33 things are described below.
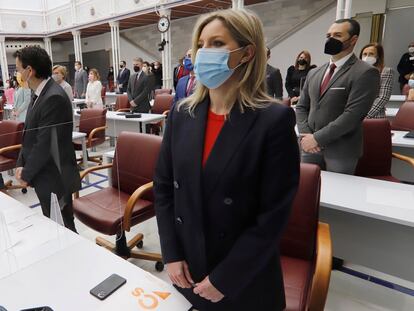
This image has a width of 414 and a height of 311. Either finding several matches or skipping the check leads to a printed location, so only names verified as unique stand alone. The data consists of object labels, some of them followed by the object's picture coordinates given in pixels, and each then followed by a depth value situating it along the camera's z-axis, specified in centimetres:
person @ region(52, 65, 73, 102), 402
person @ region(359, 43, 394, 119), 292
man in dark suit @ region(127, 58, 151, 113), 545
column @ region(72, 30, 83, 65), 1244
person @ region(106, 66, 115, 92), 1066
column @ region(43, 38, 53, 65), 1349
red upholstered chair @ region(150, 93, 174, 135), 535
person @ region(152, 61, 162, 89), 959
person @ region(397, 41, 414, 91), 654
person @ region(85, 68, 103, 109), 558
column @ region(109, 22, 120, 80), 1077
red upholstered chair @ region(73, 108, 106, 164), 352
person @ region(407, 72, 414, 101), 416
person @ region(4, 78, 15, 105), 616
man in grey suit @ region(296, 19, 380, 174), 187
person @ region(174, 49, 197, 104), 327
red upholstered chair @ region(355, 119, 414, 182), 237
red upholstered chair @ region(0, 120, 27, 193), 183
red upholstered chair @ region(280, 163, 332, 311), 130
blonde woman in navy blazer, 89
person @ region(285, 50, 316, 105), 470
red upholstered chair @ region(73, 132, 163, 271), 192
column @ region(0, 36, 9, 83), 862
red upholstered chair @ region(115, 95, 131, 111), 582
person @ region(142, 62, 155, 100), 561
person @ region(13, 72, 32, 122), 202
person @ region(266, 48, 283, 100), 391
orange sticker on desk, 98
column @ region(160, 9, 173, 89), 922
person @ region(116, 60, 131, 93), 833
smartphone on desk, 101
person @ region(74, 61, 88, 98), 679
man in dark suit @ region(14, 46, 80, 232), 175
